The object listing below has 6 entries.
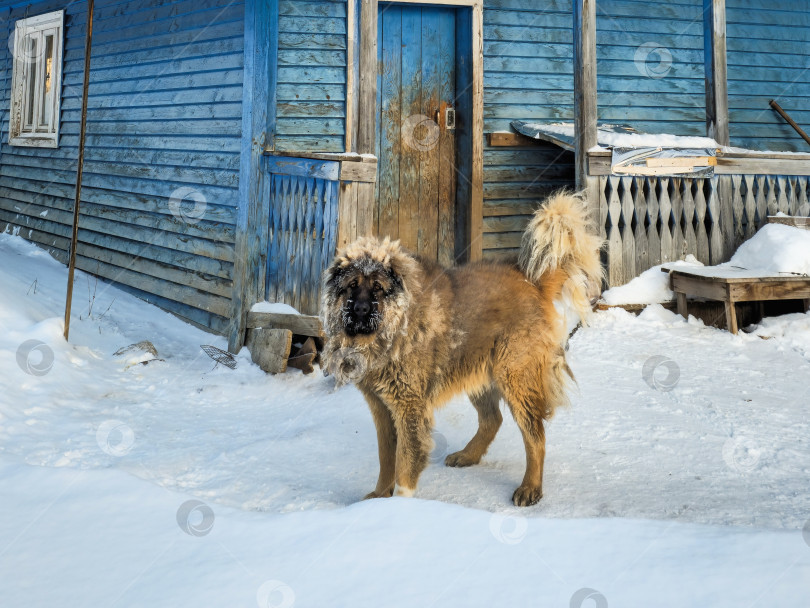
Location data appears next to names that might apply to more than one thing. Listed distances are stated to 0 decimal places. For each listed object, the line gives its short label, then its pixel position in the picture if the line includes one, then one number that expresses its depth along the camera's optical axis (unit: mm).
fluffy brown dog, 3633
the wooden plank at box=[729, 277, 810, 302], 6387
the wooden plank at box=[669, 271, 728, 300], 6420
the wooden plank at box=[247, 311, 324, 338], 6391
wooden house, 7004
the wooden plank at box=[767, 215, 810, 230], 7203
